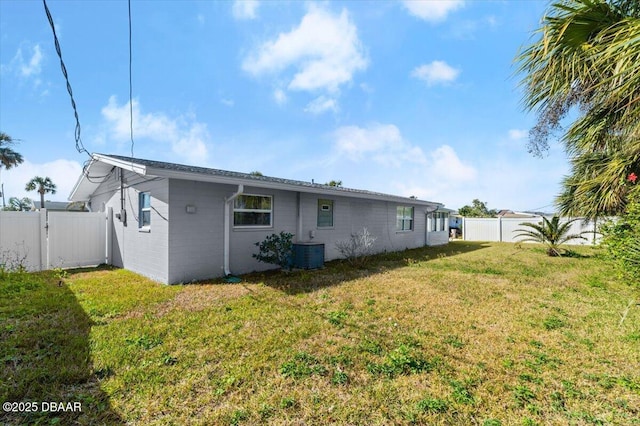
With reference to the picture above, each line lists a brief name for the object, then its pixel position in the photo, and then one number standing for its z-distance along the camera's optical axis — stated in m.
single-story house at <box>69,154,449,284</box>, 6.84
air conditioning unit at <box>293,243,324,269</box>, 8.77
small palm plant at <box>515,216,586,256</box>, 12.99
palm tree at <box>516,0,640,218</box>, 3.07
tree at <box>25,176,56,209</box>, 32.50
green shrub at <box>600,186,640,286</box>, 4.22
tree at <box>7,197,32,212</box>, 35.56
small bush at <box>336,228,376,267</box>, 10.16
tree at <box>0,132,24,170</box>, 20.67
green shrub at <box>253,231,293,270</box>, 7.70
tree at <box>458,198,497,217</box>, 37.41
